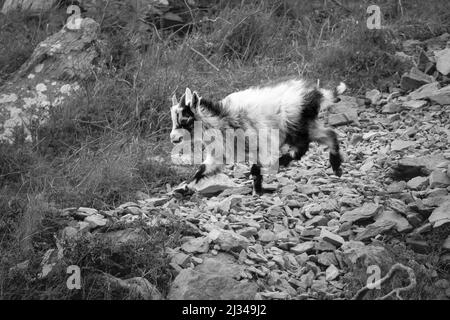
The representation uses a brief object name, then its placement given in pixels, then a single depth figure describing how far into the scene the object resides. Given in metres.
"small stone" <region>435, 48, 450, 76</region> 8.11
